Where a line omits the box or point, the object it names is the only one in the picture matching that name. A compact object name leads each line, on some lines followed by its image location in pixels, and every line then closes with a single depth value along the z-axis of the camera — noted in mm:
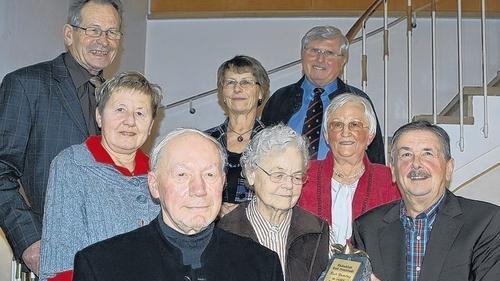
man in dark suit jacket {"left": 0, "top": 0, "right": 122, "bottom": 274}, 2852
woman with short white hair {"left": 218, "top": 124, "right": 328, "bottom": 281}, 2740
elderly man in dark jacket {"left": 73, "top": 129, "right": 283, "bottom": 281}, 2164
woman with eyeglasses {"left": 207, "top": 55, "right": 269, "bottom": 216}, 3494
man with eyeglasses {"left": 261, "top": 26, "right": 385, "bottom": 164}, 3854
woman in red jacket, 3141
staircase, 5160
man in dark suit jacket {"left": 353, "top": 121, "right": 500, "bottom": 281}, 2730
